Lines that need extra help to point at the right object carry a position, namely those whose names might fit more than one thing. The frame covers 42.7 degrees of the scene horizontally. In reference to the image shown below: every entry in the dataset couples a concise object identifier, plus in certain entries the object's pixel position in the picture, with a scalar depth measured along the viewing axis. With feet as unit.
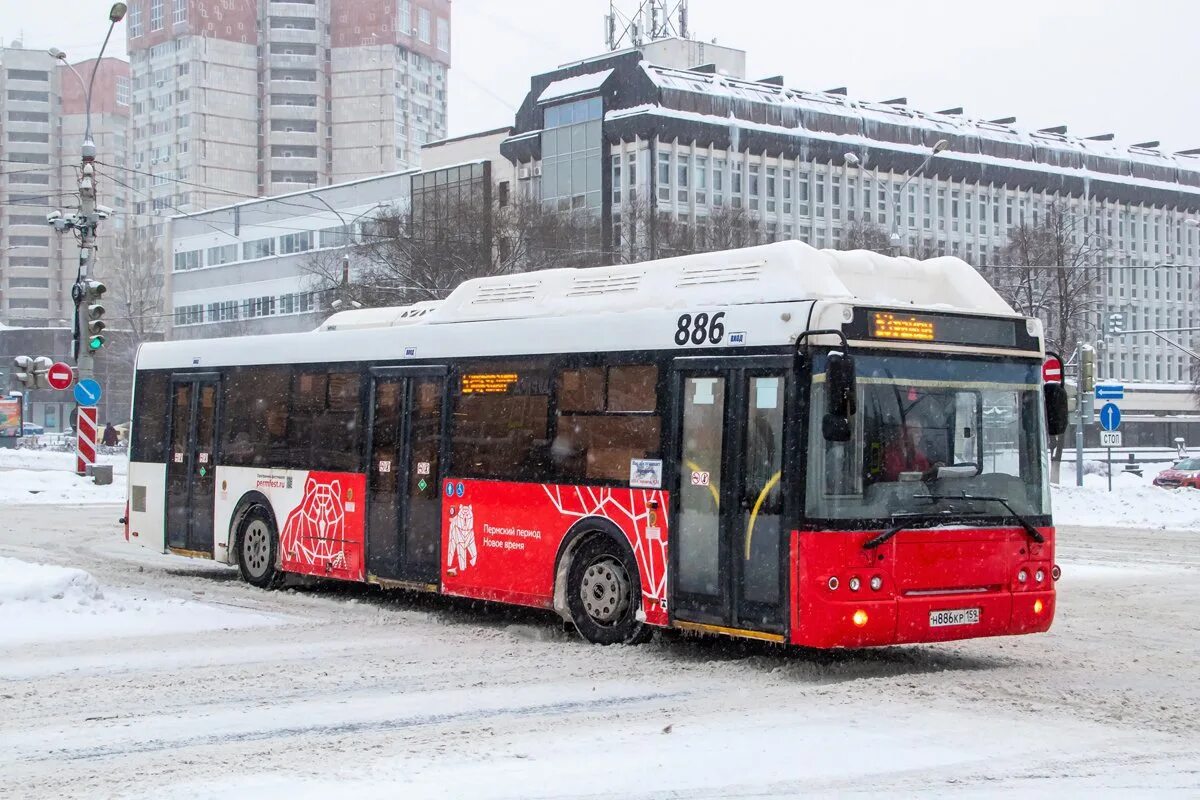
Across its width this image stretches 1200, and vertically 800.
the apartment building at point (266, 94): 483.92
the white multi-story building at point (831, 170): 273.13
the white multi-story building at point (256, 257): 320.70
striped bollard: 118.42
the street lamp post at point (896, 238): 125.55
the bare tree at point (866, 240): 219.41
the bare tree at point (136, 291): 355.97
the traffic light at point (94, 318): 109.60
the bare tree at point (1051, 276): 147.43
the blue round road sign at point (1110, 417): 112.57
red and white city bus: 34.53
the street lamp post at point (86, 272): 110.52
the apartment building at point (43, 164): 529.45
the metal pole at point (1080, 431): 123.65
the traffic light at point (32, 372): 107.55
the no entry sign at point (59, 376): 109.19
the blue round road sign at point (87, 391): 109.50
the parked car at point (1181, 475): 167.02
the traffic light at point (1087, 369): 120.98
